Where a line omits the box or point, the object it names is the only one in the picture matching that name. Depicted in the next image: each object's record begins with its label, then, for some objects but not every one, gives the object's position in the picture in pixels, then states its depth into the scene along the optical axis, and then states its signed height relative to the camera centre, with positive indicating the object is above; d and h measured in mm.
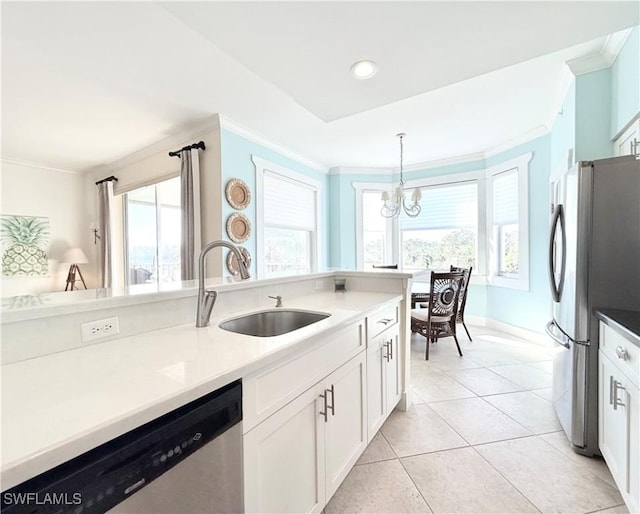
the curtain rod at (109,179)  4715 +1232
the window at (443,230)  4762 +366
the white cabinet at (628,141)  1899 +784
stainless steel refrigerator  1657 -78
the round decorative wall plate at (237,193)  3342 +705
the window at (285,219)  3854 +514
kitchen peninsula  591 -342
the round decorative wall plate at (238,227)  3350 +303
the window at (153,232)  4508 +339
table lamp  4820 -106
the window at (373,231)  5465 +387
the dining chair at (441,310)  3322 -696
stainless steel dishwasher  527 -470
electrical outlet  1076 -284
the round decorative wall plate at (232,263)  3300 -114
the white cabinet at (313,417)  960 -697
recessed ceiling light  1725 +1110
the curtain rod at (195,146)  3346 +1234
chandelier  3723 +705
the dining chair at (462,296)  3523 -559
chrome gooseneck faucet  1344 -215
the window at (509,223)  3939 +400
